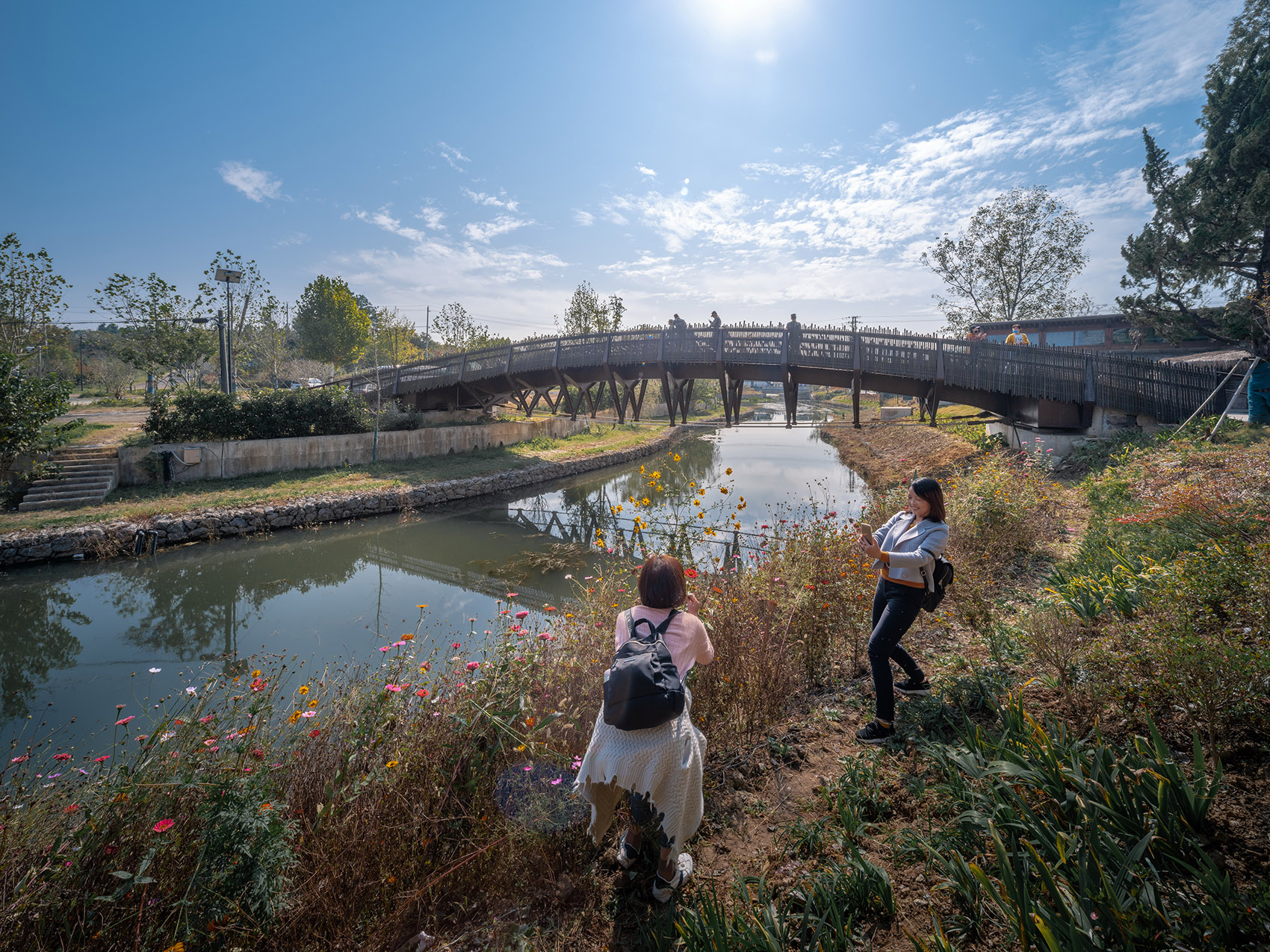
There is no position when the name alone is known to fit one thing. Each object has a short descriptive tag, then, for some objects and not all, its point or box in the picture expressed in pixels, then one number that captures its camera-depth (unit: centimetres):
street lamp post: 2853
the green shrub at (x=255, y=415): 1728
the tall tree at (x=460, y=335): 5416
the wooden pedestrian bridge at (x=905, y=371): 1338
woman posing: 346
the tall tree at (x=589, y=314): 4919
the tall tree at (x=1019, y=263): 3341
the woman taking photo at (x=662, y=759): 238
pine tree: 1561
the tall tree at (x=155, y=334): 2592
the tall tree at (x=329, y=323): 4716
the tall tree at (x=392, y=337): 5256
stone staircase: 1354
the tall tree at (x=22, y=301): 2105
